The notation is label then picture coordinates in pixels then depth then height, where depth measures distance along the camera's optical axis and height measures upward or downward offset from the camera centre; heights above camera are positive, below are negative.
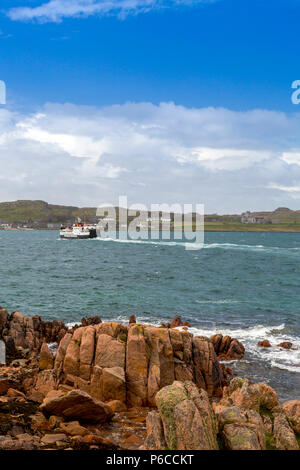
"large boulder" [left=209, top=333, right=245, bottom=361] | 30.02 -9.45
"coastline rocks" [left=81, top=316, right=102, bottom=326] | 35.62 -8.74
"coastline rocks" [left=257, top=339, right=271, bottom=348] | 33.06 -9.93
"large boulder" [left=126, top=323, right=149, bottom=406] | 21.07 -7.82
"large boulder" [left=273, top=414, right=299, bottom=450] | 13.33 -7.30
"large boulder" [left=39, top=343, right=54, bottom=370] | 25.02 -8.57
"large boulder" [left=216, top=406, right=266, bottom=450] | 12.61 -6.81
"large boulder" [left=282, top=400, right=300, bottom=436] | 14.91 -7.57
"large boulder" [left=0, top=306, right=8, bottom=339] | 32.01 -7.70
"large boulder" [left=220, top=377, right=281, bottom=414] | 15.98 -7.16
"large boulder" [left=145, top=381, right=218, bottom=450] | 12.51 -6.51
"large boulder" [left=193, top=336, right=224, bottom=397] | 23.75 -8.76
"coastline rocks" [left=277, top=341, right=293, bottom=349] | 32.94 -9.98
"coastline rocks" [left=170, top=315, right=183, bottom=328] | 37.19 -9.25
